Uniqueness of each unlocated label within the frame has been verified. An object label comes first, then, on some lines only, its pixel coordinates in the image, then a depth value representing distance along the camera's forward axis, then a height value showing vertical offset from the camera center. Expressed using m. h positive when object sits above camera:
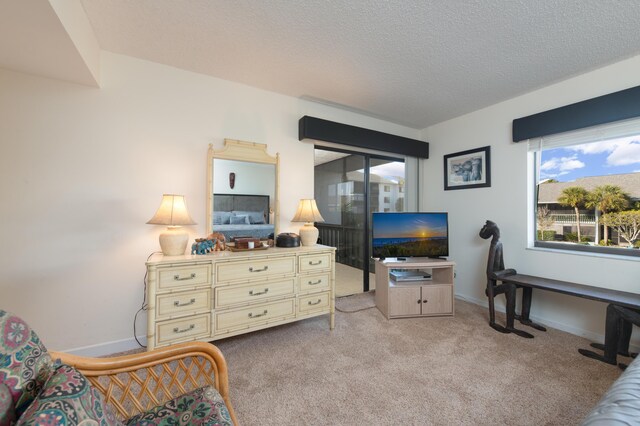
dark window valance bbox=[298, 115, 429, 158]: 2.81 +1.00
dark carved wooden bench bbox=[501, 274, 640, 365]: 1.84 -0.72
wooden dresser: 1.76 -0.63
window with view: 2.21 +0.27
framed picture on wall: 3.09 +0.63
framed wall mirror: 2.42 +0.25
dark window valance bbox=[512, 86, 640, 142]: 2.08 +0.96
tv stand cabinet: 2.73 -0.87
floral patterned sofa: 0.62 -0.53
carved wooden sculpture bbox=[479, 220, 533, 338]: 2.42 -0.66
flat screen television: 2.99 -0.23
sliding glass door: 3.43 +0.16
